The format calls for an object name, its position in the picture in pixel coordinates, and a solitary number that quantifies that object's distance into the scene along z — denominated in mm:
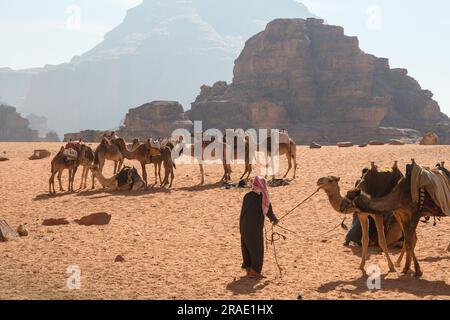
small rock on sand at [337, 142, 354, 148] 41406
